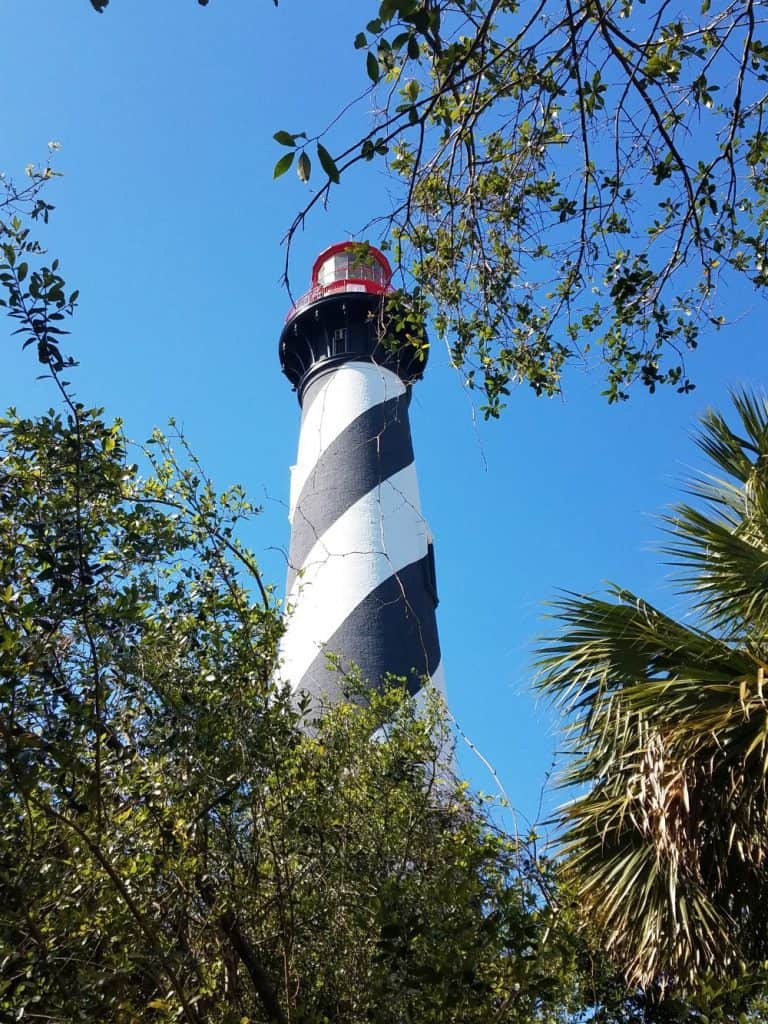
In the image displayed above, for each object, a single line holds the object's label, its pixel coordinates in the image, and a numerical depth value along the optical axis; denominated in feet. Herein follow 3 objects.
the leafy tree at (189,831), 7.02
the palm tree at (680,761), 11.23
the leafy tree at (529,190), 8.46
